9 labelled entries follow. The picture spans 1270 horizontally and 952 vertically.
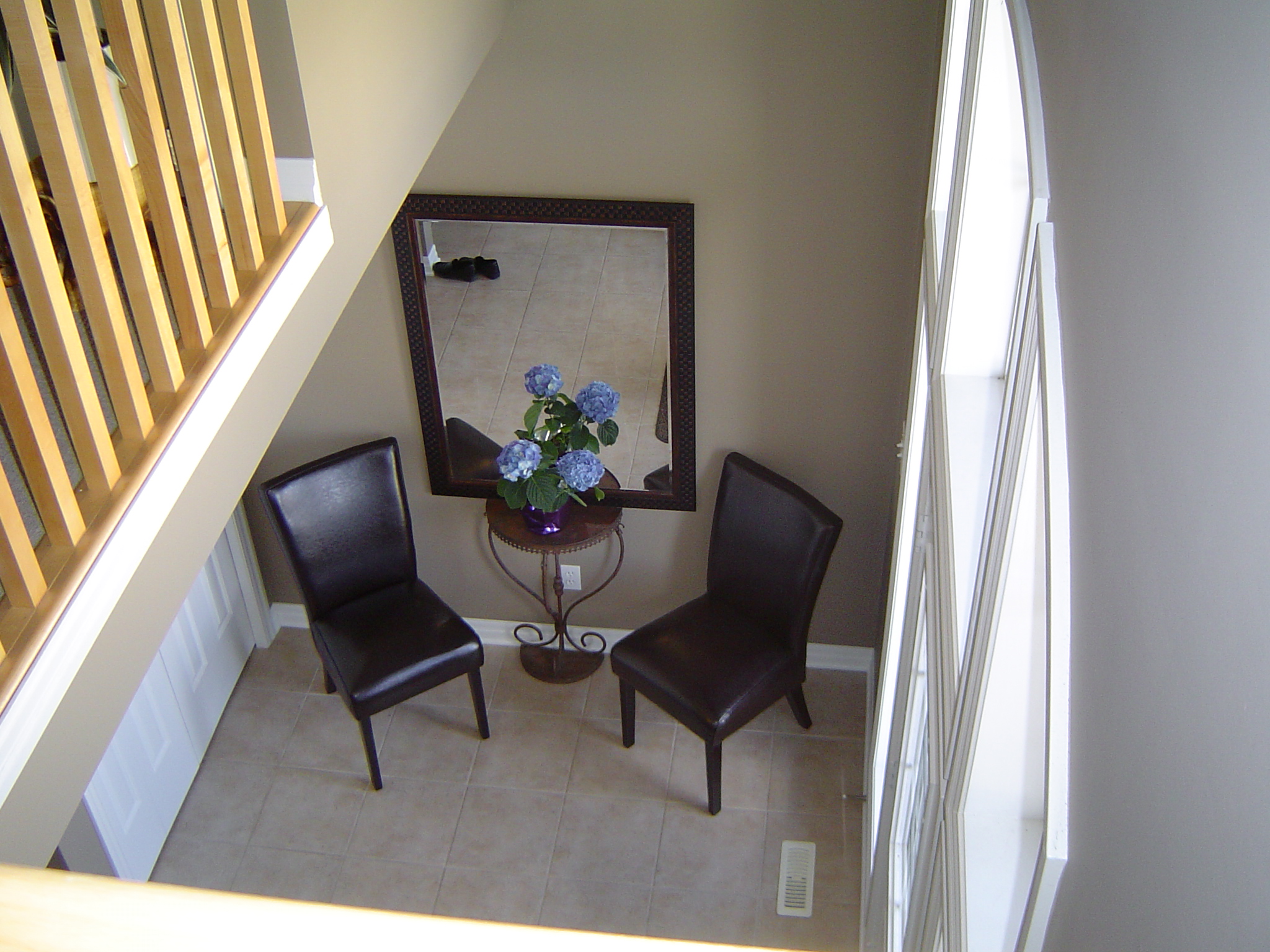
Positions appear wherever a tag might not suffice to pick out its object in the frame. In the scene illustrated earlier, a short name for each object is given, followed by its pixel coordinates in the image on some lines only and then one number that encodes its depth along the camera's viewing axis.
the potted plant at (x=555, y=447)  3.46
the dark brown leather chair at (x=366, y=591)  3.66
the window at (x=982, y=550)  1.06
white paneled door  3.35
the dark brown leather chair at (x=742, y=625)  3.45
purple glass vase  3.66
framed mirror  3.34
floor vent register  3.38
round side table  3.66
